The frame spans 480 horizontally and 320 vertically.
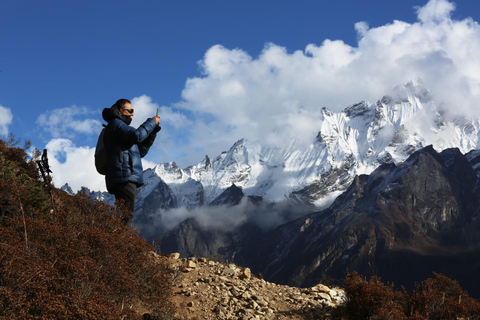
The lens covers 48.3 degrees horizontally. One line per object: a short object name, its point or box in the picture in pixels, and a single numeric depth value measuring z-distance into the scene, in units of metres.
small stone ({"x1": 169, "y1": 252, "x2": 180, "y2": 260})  14.87
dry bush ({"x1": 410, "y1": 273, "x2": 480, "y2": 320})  11.03
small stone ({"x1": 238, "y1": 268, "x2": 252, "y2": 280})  13.34
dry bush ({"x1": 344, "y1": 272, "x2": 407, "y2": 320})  10.23
